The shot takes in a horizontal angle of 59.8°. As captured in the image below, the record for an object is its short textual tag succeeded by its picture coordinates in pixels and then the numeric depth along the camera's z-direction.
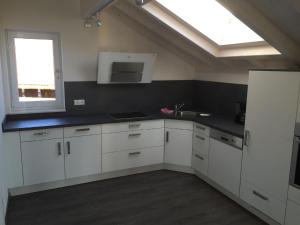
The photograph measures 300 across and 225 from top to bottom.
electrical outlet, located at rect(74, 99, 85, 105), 3.74
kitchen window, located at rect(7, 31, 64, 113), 3.33
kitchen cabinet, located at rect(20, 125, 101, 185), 3.06
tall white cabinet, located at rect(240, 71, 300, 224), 2.34
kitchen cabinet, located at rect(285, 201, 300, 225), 2.32
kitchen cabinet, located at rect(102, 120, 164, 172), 3.50
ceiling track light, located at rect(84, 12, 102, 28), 3.36
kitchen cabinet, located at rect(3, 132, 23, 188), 2.93
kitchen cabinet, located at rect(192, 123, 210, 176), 3.44
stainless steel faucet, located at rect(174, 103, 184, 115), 4.07
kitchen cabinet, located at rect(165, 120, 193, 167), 3.72
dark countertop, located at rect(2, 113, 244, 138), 3.01
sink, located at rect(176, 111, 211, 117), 3.91
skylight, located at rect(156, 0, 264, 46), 2.97
